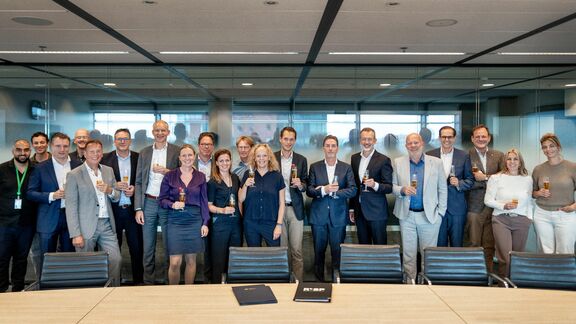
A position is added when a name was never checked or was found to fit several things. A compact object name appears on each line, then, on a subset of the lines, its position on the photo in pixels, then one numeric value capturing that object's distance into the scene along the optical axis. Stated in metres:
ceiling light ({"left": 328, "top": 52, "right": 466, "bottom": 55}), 6.18
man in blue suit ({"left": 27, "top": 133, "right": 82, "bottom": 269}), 4.72
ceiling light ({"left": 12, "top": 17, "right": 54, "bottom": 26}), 4.34
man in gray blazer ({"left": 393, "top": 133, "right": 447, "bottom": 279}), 5.05
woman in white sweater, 5.08
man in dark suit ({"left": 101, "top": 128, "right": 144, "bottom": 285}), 5.21
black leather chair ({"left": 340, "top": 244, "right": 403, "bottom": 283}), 3.79
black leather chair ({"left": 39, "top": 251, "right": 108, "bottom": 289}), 3.53
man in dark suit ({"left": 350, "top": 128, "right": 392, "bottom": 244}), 5.35
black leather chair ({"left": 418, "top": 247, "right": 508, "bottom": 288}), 3.73
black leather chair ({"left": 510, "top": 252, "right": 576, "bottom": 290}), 3.57
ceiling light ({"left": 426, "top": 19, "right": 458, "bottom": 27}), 4.44
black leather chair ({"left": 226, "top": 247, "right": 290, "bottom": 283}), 3.69
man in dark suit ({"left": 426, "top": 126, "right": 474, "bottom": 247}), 5.31
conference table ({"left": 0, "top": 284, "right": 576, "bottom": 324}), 2.63
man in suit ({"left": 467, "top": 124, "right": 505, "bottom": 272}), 5.48
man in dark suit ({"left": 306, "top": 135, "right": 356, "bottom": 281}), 5.23
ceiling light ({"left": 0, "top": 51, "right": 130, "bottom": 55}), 6.07
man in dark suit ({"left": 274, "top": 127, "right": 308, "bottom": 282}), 5.32
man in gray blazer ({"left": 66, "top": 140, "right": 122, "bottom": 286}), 4.50
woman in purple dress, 4.62
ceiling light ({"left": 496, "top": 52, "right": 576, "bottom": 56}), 6.21
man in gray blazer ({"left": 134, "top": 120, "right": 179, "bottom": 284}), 5.15
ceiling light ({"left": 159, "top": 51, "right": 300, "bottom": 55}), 6.15
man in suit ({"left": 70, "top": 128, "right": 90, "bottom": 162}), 5.64
